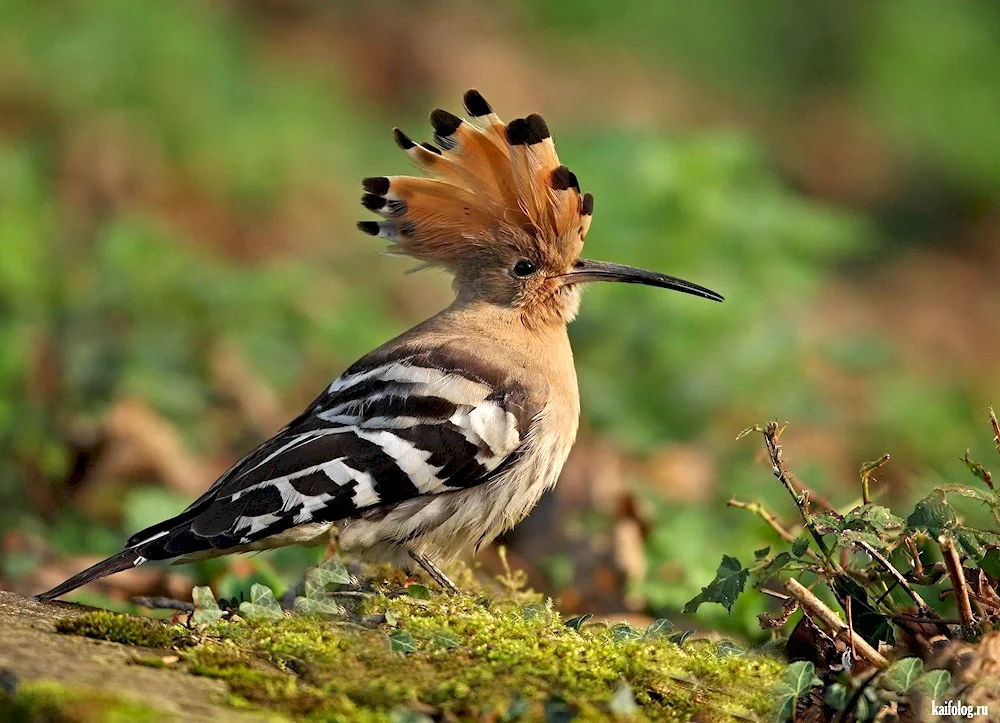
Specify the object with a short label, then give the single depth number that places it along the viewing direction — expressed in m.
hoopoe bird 6.58
